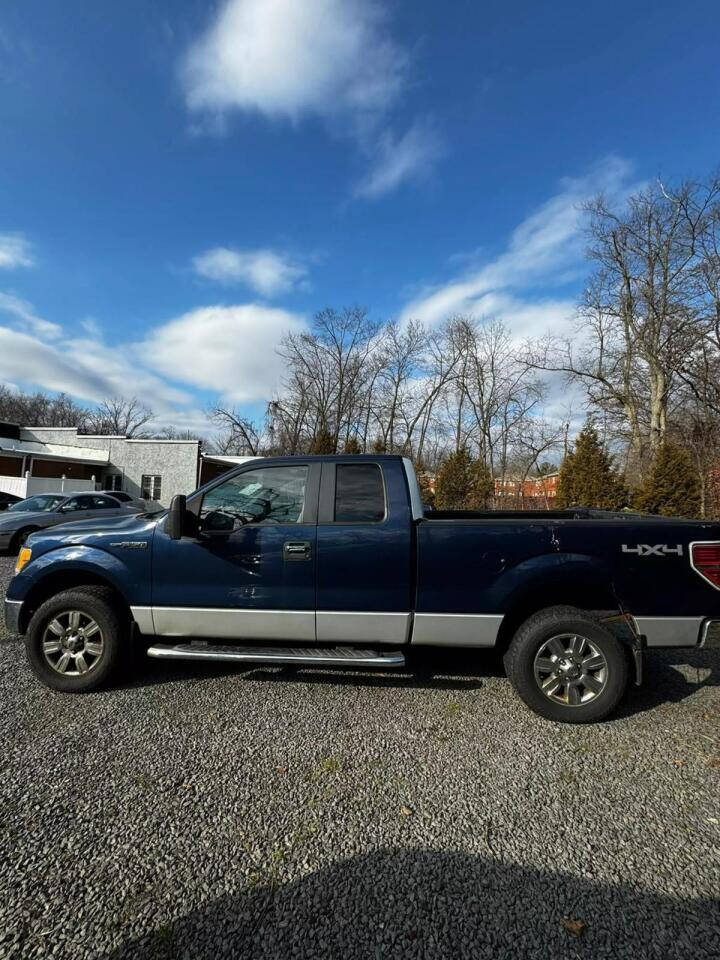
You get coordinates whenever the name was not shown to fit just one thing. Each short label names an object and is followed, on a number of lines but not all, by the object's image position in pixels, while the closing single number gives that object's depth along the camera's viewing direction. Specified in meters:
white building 30.31
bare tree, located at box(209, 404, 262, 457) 51.66
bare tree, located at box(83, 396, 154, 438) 64.00
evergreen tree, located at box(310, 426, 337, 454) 27.33
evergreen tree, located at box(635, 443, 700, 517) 14.10
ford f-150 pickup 3.28
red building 21.80
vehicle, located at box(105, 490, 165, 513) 14.89
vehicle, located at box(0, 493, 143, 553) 10.58
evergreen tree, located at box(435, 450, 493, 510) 20.94
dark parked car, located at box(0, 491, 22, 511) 19.23
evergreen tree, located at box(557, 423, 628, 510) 16.75
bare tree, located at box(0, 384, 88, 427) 60.16
